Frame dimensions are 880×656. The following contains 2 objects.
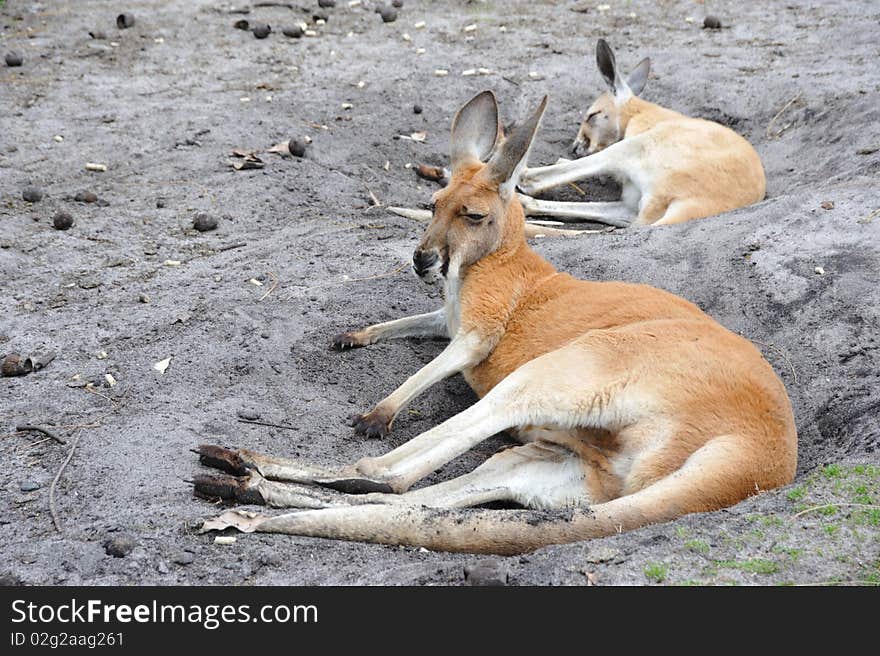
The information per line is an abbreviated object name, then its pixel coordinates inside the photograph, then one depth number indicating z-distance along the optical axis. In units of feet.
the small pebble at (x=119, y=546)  20.90
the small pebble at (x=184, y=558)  20.88
